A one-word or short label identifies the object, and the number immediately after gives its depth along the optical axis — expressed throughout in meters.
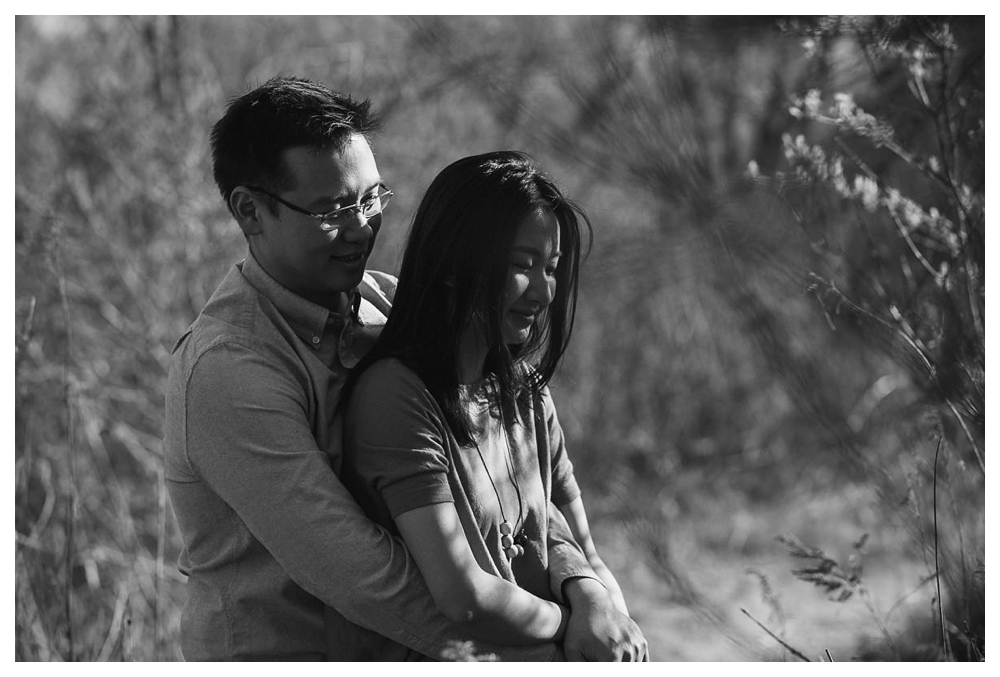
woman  2.88
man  2.87
